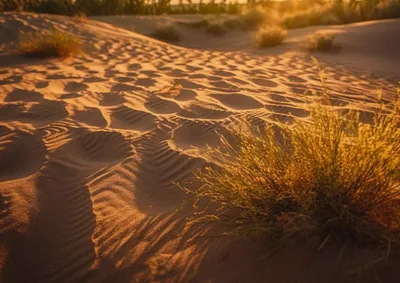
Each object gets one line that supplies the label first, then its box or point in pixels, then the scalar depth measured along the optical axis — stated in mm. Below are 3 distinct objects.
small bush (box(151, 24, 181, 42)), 11203
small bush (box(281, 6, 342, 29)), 12844
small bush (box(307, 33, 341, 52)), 7227
